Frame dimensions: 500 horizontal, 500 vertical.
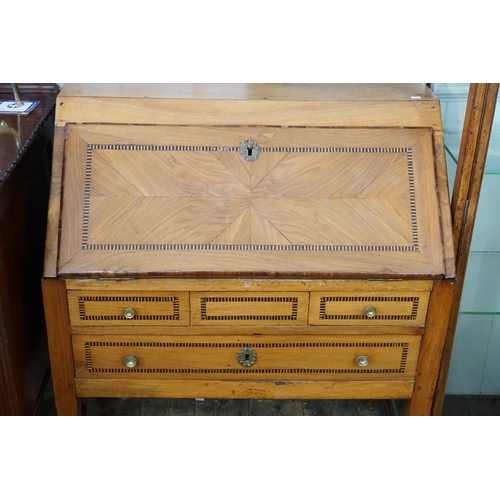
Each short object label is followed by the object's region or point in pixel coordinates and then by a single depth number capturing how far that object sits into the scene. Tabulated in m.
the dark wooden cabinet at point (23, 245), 1.91
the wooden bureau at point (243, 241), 1.88
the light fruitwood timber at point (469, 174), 1.84
